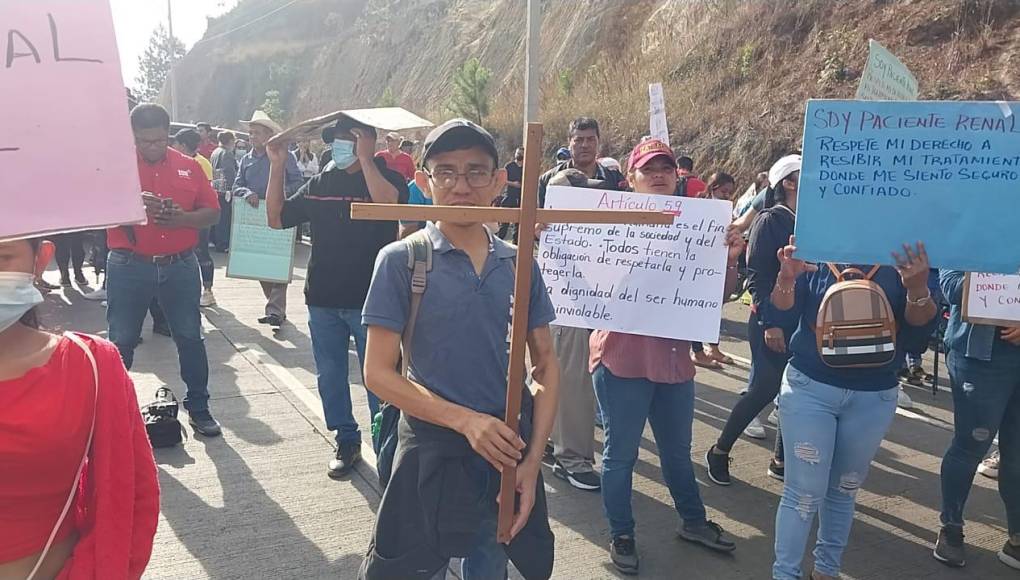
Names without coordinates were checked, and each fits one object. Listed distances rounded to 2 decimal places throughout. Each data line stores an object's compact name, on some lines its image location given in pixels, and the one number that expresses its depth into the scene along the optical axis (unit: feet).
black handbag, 14.19
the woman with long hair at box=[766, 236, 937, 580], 9.10
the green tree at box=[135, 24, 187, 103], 262.06
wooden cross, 5.57
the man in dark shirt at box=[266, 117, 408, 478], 13.17
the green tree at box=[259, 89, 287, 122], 164.10
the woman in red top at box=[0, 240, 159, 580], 5.10
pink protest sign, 4.91
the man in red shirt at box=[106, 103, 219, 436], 13.55
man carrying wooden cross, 6.51
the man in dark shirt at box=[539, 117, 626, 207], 14.48
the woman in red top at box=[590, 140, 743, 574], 10.68
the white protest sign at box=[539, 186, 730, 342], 11.05
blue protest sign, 8.30
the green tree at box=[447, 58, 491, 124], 83.10
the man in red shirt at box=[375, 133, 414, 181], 36.96
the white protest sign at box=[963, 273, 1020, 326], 10.23
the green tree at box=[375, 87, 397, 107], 121.16
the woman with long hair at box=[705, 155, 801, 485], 11.28
